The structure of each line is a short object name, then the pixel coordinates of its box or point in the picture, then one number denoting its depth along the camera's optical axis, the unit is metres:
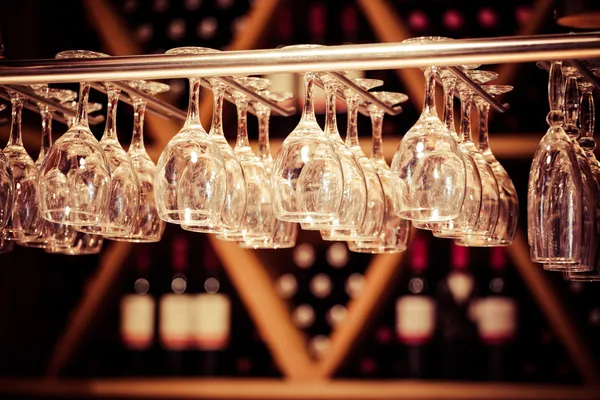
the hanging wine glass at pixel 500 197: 1.86
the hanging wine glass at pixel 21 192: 1.88
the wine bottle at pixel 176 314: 3.28
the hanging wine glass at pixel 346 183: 1.75
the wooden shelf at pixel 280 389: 2.83
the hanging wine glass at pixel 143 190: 1.90
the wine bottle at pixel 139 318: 3.30
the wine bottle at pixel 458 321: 3.16
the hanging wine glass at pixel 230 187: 1.79
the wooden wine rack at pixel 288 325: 2.88
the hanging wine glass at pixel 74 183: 1.77
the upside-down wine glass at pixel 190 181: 1.74
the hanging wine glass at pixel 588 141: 1.76
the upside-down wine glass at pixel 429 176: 1.70
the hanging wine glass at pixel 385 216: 1.90
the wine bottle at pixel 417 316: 3.04
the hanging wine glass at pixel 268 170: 1.91
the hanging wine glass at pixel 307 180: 1.71
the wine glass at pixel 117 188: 1.81
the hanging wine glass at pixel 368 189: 1.84
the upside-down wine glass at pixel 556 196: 1.73
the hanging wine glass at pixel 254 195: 1.90
